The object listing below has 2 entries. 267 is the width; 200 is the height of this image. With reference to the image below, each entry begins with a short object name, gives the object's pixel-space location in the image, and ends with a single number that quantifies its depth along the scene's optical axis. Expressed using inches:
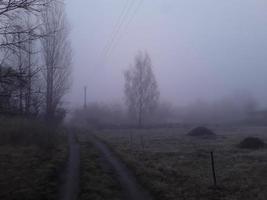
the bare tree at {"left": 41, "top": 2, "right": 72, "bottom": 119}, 866.9
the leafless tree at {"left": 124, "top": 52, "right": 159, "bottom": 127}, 1645.6
